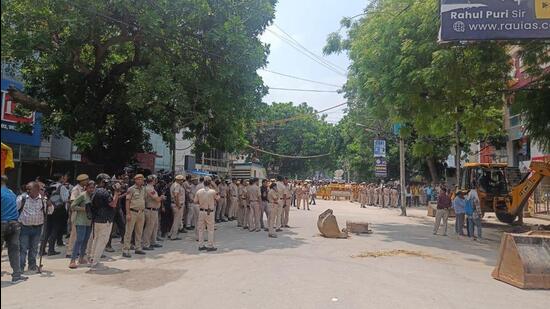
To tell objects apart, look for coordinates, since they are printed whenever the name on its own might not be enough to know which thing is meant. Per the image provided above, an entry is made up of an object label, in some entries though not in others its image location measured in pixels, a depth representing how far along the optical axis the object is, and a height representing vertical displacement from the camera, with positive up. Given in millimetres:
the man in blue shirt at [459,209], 16938 -474
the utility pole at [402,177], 27141 +900
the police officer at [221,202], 19558 -479
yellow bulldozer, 19938 +377
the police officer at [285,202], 17578 -388
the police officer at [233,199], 20366 -364
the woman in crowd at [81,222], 9984 -711
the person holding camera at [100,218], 9883 -611
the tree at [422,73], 14859 +3822
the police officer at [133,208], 11273 -454
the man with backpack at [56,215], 11086 -638
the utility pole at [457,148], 25864 +2488
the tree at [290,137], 62906 +6909
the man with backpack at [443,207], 17656 -431
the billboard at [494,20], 11742 +4225
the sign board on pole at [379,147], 35844 +3307
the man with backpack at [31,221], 9234 -662
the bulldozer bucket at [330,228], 15711 -1123
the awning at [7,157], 3768 +230
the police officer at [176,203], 14672 -413
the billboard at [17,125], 17797 +2246
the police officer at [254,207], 17255 -564
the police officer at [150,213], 12062 -600
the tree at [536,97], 16391 +3527
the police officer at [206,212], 12500 -563
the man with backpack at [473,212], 16656 -540
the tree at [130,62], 15359 +4277
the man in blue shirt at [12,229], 8055 -728
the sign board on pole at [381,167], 37156 +1955
